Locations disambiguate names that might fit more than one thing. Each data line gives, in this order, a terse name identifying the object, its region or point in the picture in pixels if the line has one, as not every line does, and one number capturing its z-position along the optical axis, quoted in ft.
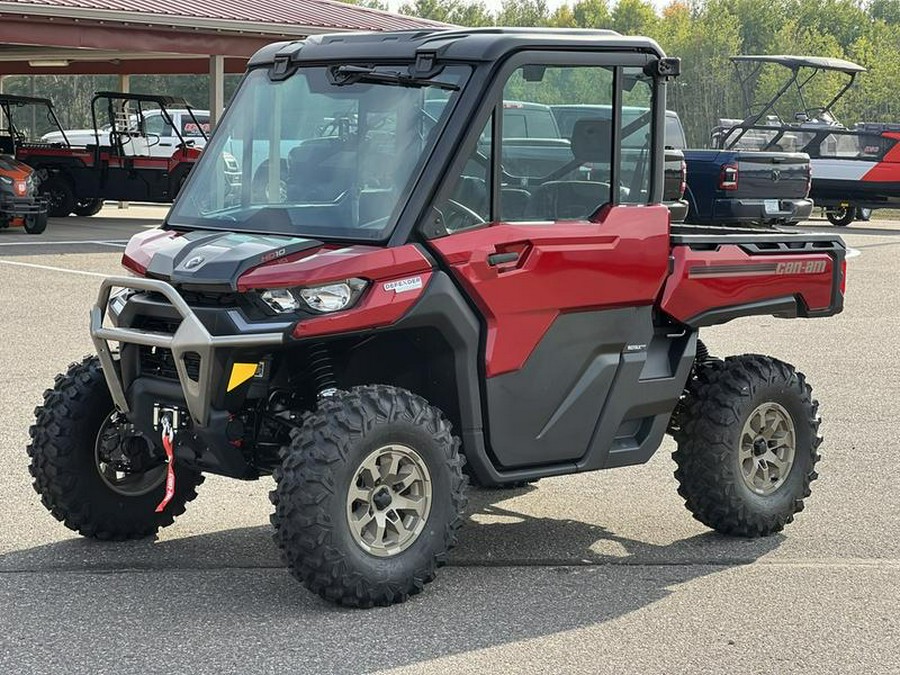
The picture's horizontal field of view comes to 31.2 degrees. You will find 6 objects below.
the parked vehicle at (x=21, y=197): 76.43
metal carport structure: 81.41
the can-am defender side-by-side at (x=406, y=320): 18.19
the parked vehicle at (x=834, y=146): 91.20
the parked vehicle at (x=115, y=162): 89.10
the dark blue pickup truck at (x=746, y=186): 71.05
